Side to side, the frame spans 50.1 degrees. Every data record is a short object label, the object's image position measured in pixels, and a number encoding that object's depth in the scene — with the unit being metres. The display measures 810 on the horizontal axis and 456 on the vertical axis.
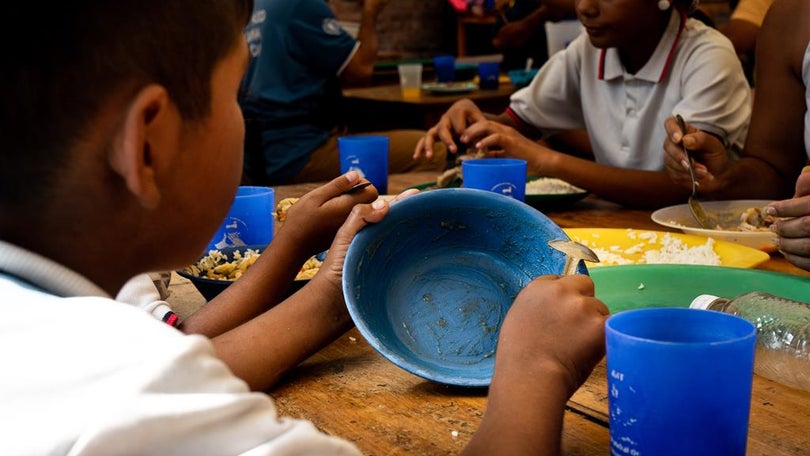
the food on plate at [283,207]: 2.04
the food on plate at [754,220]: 1.95
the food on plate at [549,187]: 2.44
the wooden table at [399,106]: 5.05
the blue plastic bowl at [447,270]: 1.28
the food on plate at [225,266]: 1.62
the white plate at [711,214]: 2.03
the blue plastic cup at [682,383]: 0.77
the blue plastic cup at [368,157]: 2.48
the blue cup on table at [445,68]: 5.70
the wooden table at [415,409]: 1.01
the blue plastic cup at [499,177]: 2.01
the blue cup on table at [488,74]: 5.37
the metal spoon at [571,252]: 1.23
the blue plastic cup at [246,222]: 1.86
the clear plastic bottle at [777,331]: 1.12
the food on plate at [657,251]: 1.68
